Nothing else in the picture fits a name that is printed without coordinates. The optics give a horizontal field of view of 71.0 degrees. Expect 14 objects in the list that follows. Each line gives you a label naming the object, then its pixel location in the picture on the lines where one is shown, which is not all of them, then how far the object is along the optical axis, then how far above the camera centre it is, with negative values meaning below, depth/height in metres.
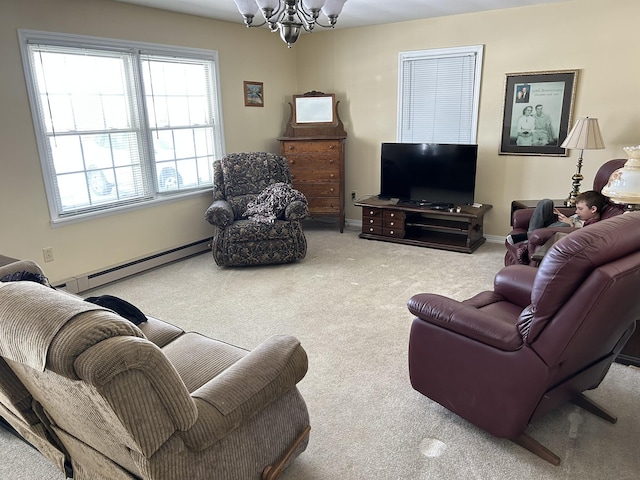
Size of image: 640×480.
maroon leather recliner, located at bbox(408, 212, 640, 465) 1.55 -0.87
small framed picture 5.28 +0.40
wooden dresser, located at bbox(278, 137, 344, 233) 5.45 -0.52
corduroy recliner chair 1.05 -0.82
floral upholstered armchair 4.31 -0.83
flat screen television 4.74 -0.52
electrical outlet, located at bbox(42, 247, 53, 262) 3.64 -0.96
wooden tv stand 4.74 -1.11
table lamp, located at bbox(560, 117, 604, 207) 3.91 -0.12
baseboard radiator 3.85 -1.26
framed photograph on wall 4.38 +0.10
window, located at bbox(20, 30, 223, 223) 3.60 +0.10
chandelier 2.55 +0.67
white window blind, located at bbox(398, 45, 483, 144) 4.84 +0.32
